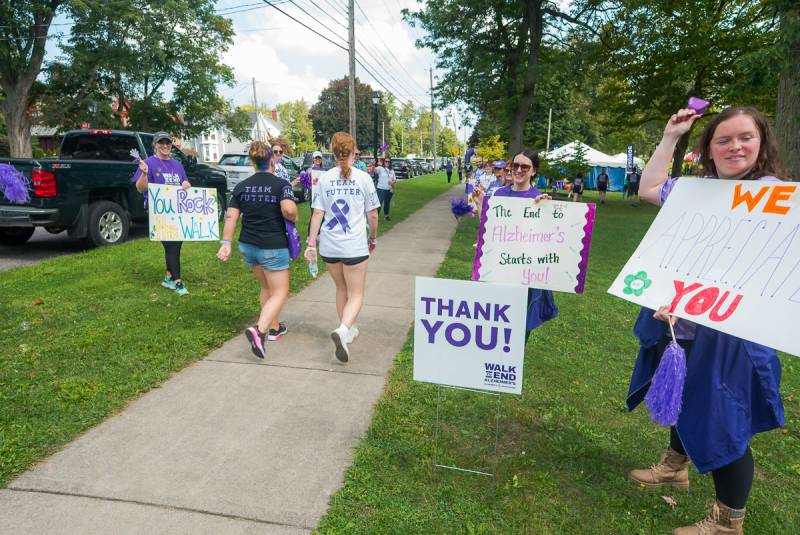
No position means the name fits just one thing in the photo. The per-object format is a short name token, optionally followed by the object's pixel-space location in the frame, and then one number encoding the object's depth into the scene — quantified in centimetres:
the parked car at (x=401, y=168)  4428
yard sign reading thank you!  295
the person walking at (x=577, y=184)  2503
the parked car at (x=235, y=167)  1783
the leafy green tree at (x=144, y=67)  2848
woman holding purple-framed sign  389
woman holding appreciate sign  235
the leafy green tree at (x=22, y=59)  2456
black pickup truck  826
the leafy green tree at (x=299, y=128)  8575
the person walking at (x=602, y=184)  2683
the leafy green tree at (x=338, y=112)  8267
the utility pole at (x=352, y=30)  2244
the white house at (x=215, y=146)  9228
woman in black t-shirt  477
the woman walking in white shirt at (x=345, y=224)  457
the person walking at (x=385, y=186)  1402
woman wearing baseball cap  643
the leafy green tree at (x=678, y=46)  1919
